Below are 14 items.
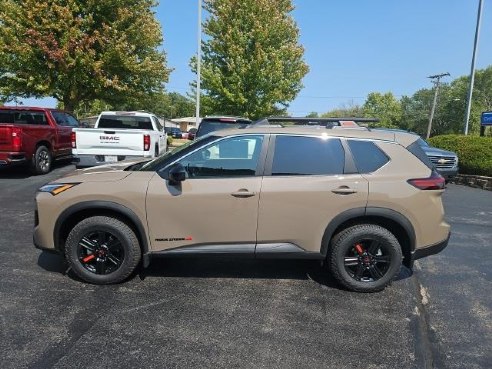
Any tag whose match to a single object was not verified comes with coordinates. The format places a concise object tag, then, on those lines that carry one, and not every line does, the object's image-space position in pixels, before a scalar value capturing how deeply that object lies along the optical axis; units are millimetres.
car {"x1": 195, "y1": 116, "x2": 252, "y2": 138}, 11539
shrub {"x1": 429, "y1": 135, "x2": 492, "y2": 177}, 13839
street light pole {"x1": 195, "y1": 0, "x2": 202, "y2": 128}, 19022
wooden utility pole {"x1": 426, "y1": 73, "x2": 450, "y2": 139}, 58188
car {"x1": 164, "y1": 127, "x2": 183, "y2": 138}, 47475
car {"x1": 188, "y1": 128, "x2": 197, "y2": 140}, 13292
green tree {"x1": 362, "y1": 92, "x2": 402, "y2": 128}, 108500
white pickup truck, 10141
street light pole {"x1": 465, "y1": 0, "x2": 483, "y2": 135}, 17281
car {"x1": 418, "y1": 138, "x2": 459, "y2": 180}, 12828
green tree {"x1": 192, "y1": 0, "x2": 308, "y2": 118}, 19828
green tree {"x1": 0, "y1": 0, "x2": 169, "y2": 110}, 17250
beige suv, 4266
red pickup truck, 10242
